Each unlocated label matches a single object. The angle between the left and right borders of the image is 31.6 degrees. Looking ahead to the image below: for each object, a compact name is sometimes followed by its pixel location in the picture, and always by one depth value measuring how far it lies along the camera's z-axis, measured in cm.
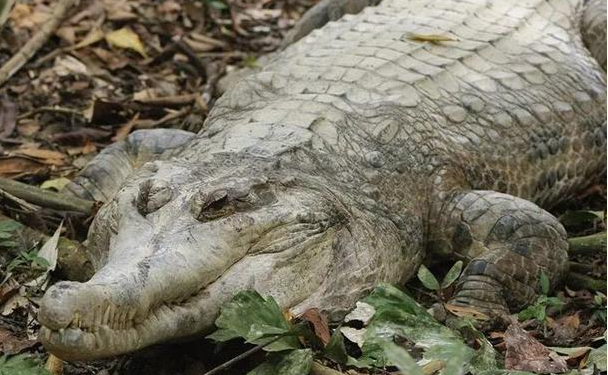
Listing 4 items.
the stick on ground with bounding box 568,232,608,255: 414
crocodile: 286
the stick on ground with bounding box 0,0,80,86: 470
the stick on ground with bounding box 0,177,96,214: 395
